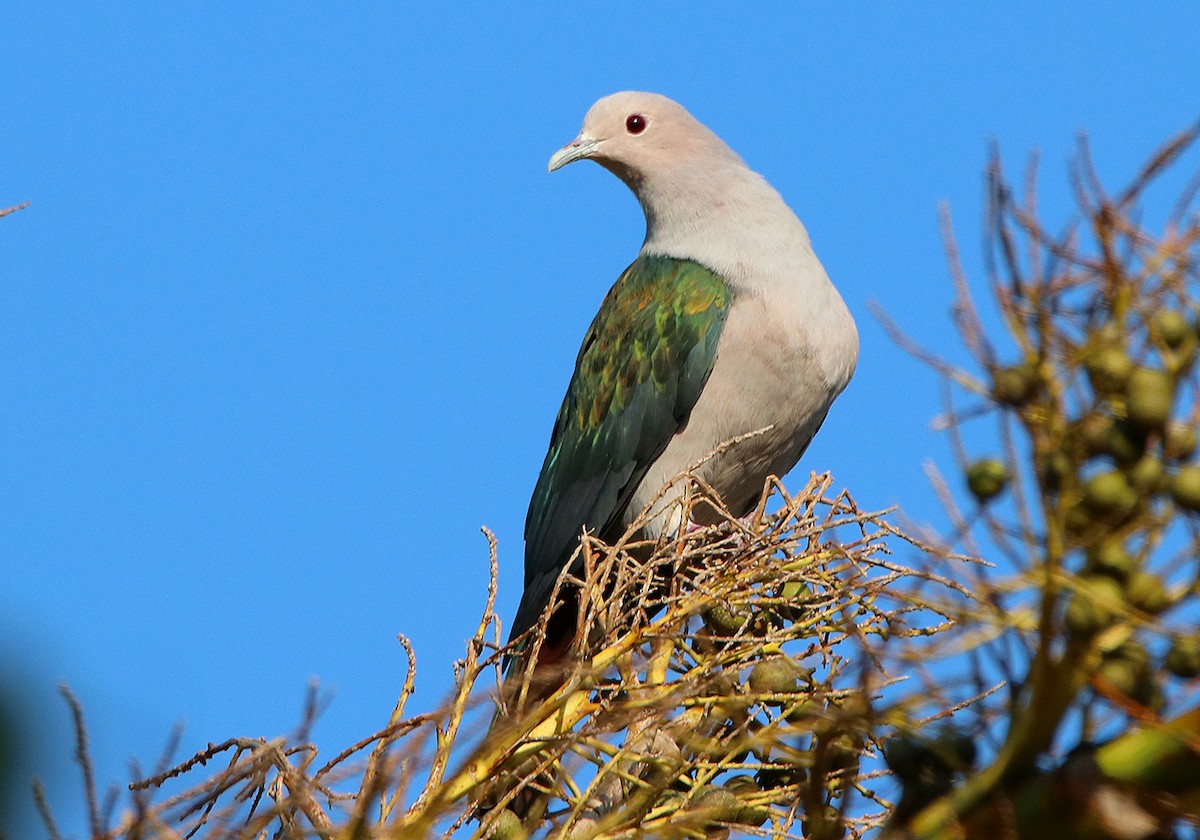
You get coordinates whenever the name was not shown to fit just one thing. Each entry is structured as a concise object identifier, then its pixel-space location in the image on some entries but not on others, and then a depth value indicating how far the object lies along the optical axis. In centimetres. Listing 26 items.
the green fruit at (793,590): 1081
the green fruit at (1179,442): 538
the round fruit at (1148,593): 528
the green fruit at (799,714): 964
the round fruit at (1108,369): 558
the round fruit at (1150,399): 537
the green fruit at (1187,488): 525
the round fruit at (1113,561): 533
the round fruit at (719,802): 1073
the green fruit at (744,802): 1074
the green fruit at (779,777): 1077
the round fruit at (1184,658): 529
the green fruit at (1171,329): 568
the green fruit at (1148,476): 537
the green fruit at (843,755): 931
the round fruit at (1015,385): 567
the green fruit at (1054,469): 547
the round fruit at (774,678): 1075
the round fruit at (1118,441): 544
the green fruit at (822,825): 554
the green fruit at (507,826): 1048
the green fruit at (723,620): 1081
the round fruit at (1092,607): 522
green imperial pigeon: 1103
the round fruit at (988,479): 575
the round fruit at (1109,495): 536
